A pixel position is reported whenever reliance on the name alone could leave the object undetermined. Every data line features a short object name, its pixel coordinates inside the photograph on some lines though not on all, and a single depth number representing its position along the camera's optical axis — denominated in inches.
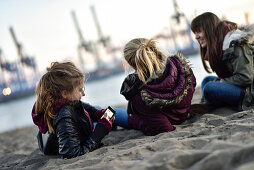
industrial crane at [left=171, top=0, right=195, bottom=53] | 1571.1
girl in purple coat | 78.6
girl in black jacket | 72.5
